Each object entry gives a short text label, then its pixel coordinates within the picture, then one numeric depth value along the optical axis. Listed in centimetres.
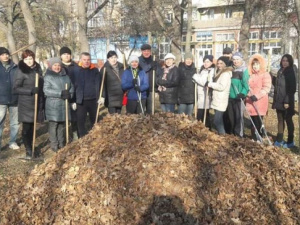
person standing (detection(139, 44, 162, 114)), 767
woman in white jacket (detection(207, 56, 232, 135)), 659
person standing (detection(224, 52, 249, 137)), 668
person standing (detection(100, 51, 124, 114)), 721
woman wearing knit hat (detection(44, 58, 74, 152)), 639
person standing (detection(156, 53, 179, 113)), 740
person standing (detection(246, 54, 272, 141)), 673
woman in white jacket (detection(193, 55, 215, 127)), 713
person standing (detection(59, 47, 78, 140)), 695
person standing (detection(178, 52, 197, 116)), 762
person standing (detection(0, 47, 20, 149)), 677
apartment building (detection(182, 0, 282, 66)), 4347
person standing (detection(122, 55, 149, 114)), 708
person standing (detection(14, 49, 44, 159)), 635
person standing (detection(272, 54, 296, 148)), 699
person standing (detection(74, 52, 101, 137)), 688
